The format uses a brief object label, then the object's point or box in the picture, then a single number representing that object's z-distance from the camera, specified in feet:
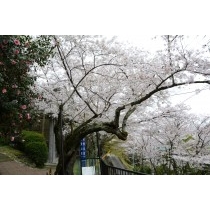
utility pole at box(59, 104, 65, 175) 9.10
